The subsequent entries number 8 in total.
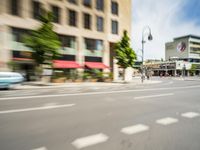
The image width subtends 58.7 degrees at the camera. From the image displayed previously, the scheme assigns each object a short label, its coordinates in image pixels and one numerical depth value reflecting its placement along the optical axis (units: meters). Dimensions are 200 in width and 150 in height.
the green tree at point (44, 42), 17.62
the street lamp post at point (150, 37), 26.28
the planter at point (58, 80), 23.59
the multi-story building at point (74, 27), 22.69
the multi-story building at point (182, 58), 76.02
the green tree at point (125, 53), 26.70
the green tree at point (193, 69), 78.19
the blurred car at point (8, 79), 13.94
